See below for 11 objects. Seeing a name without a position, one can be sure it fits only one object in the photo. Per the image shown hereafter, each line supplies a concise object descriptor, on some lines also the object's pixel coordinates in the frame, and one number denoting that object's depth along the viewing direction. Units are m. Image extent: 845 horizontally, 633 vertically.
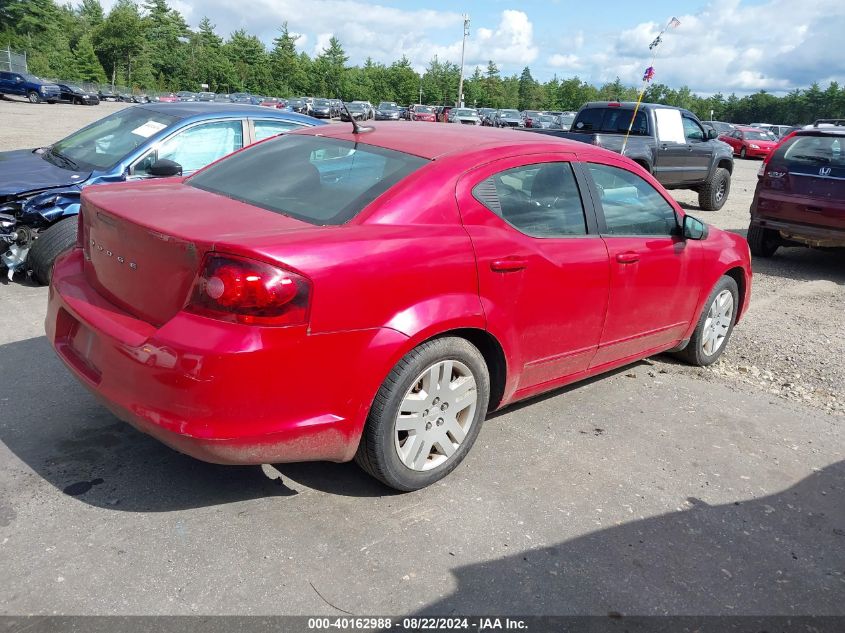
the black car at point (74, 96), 45.47
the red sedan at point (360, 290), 2.66
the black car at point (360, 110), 42.28
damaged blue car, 6.01
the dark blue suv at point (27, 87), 42.28
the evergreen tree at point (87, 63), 70.62
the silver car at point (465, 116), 37.25
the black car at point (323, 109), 44.53
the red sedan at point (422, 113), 45.03
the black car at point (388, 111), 48.09
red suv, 8.41
